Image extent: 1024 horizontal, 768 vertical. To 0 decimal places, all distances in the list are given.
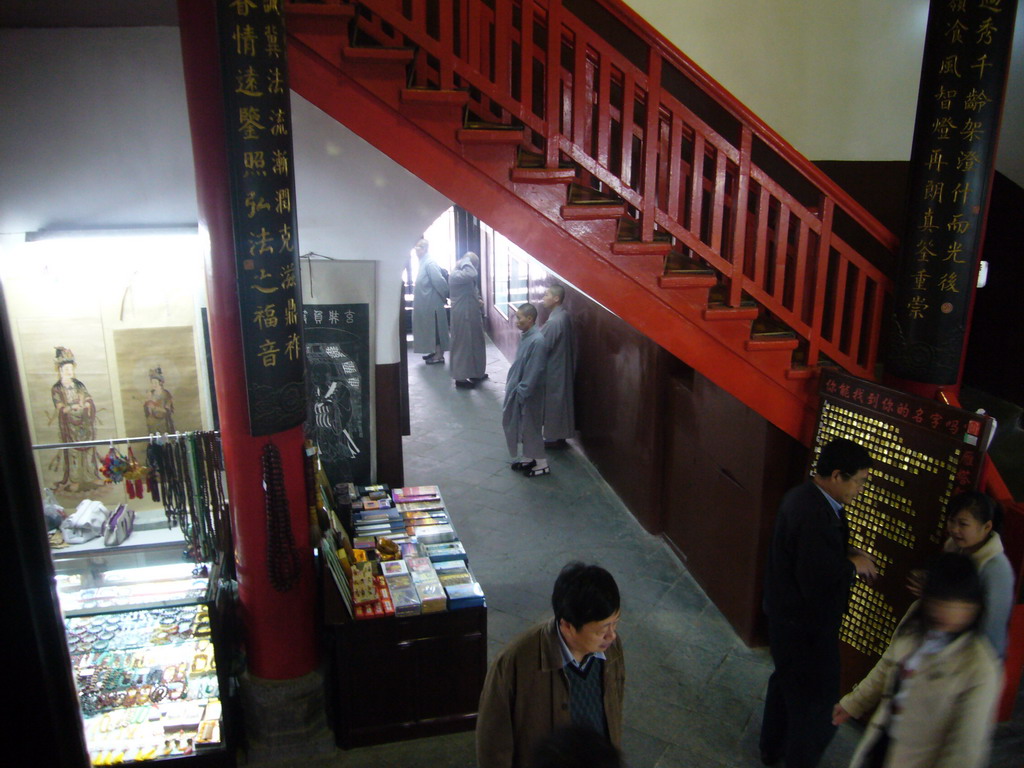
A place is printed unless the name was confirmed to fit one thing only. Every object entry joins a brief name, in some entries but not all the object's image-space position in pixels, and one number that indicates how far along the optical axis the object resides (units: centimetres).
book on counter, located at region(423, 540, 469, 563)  480
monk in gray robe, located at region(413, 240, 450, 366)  1122
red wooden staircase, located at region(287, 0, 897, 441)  386
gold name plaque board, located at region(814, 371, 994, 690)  361
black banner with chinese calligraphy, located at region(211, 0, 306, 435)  322
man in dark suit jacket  355
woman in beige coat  263
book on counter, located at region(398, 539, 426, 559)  480
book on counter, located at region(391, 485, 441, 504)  555
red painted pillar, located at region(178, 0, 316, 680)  344
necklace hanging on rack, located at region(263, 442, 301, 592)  384
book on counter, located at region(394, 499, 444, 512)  541
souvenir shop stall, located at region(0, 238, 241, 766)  393
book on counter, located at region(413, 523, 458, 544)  504
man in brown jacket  251
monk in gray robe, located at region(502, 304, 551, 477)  786
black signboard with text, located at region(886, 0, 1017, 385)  371
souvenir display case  386
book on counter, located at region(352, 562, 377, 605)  428
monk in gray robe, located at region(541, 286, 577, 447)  798
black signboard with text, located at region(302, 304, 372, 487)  552
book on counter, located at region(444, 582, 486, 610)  428
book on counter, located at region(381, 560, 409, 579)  456
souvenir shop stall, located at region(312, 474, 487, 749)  420
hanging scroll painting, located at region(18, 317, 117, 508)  461
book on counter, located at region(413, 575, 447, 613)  423
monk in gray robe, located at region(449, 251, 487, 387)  1062
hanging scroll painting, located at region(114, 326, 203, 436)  491
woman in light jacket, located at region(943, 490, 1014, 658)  337
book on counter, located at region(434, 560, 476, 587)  452
